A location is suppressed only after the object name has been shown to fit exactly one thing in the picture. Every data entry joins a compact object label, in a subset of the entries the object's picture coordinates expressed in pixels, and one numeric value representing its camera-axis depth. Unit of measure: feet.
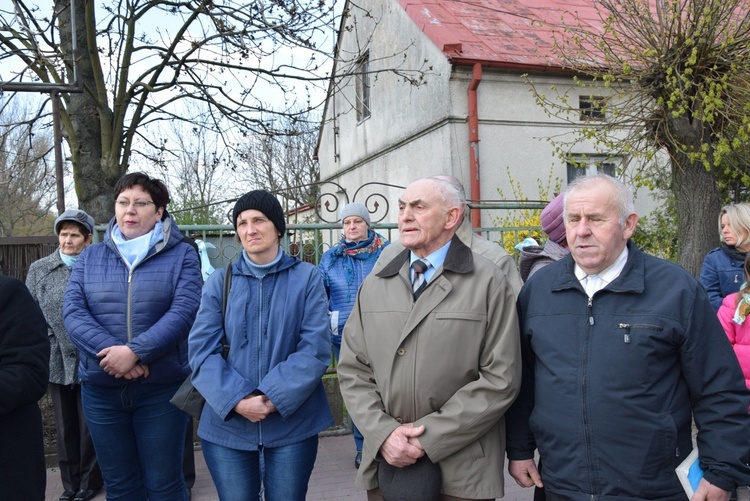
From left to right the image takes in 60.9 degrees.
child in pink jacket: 11.80
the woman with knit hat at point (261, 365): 9.28
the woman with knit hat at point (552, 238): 10.86
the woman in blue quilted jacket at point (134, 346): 10.82
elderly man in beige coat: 7.88
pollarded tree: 21.43
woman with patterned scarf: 16.71
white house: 39.40
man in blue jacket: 7.09
